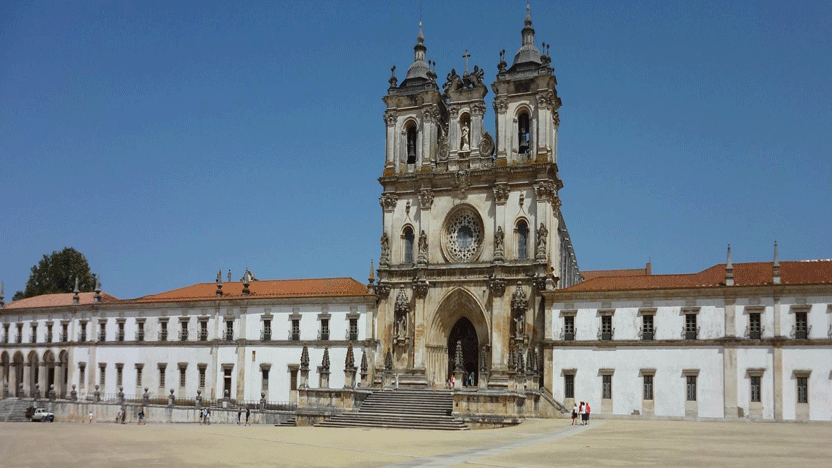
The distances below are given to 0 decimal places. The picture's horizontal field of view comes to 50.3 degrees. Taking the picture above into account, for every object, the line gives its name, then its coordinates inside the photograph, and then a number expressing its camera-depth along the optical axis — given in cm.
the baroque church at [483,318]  4638
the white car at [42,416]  5909
